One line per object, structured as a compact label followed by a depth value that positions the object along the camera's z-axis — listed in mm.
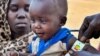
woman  1702
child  1203
